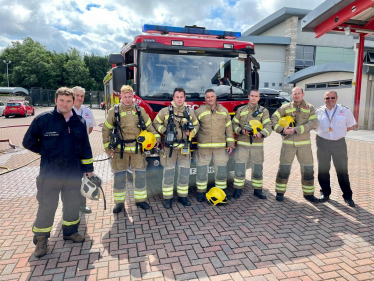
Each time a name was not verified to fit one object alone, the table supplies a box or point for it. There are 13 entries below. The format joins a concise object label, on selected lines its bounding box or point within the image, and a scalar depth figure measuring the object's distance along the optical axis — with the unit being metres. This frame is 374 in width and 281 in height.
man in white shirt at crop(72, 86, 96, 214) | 4.32
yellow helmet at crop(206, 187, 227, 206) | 4.73
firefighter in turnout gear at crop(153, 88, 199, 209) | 4.51
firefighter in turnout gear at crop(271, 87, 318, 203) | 4.79
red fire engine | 4.86
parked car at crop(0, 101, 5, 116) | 22.22
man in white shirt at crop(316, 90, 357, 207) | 4.77
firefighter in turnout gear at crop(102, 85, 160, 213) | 4.33
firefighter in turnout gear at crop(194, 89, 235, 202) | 4.76
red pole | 13.90
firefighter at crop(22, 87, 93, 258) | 3.19
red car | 21.22
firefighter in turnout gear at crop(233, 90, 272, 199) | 4.96
